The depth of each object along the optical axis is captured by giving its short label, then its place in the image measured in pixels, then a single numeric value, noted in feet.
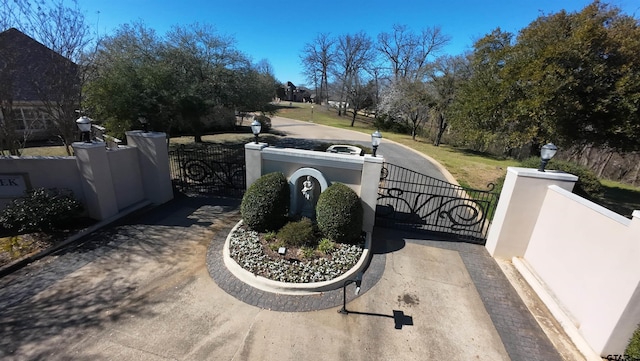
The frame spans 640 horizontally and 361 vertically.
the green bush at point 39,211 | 19.69
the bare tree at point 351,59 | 131.13
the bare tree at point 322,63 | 151.64
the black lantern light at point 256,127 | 22.71
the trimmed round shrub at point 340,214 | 19.60
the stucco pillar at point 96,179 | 21.27
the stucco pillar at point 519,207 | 18.98
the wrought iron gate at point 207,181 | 31.09
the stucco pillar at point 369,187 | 20.54
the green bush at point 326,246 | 19.13
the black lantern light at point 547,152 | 18.10
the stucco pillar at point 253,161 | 22.81
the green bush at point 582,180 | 25.84
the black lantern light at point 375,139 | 21.18
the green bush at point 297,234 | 19.25
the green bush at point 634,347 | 11.01
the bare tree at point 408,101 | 77.61
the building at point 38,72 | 25.66
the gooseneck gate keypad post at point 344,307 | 14.22
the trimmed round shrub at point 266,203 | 20.42
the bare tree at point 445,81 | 70.38
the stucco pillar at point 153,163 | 25.86
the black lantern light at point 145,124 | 25.89
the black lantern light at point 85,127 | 20.17
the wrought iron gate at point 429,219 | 24.07
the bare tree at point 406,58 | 122.62
